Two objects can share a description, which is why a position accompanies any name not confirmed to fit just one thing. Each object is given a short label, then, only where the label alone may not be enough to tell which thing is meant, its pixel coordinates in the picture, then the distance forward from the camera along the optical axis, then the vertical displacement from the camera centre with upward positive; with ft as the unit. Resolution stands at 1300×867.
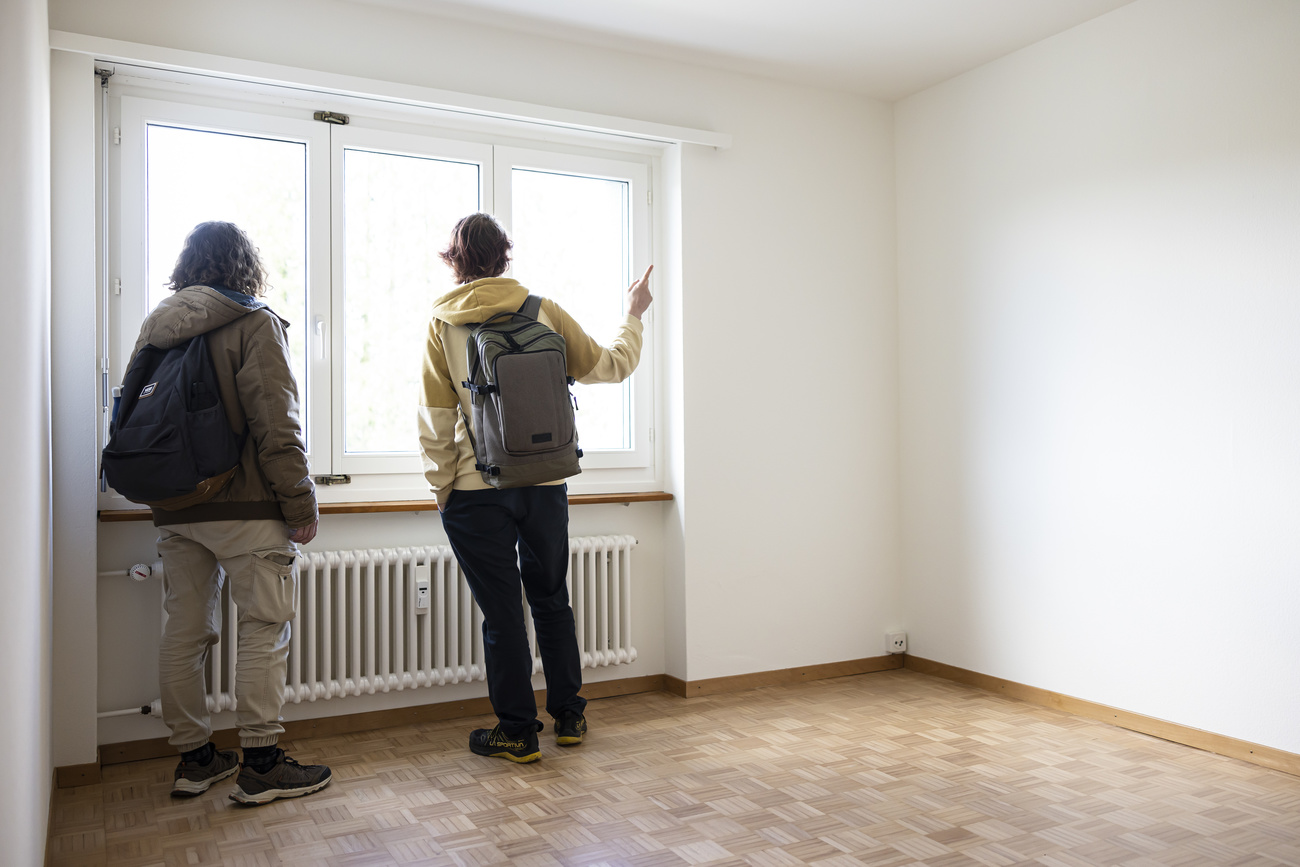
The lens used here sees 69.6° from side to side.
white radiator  9.70 -2.04
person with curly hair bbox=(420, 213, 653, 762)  8.89 -0.58
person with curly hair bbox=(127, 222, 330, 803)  7.77 -0.72
